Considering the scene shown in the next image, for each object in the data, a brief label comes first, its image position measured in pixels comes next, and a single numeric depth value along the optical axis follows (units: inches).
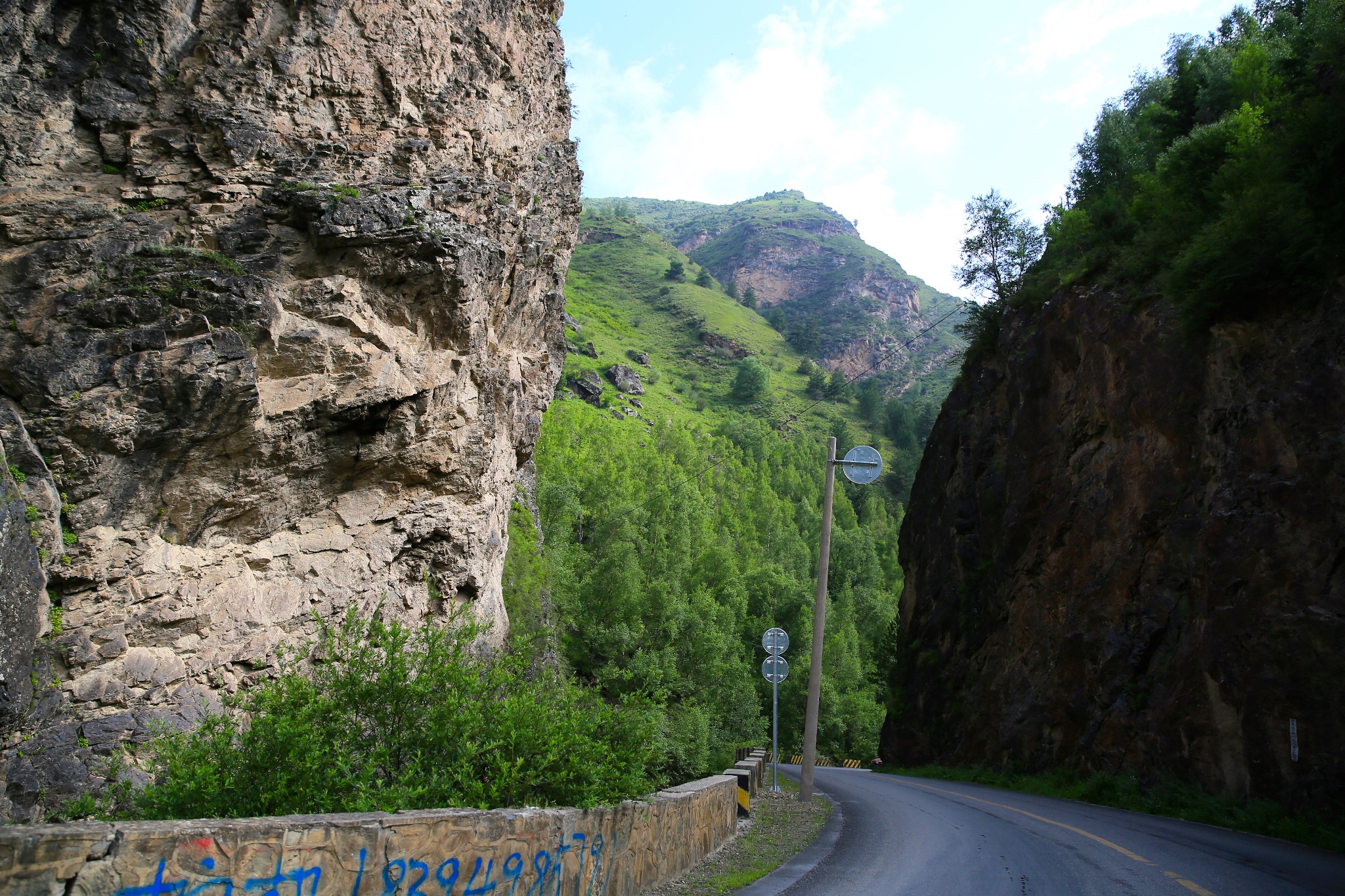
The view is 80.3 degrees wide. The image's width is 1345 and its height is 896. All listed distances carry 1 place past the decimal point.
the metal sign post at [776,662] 637.3
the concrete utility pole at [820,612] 601.0
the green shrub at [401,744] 224.5
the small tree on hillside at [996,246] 1590.8
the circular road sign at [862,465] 604.7
